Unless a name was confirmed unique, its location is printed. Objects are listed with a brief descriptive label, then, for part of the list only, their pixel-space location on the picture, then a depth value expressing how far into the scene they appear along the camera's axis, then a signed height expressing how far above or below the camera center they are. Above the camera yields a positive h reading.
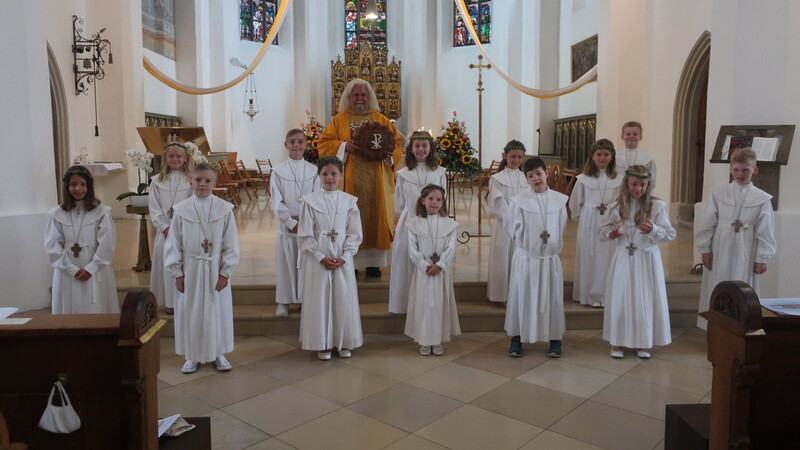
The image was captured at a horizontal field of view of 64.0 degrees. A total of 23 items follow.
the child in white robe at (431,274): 5.20 -0.80
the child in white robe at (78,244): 4.73 -0.50
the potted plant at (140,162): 7.00 +0.17
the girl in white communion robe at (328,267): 5.08 -0.72
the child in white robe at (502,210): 6.07 -0.31
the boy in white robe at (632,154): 6.39 +0.25
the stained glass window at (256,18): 20.31 +5.13
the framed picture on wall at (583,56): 15.26 +2.99
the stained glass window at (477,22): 21.48 +5.25
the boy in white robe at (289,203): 5.76 -0.23
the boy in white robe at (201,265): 4.72 -0.65
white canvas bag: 2.42 -0.92
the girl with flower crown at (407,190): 5.79 -0.13
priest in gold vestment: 6.48 +0.00
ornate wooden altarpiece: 22.19 +3.62
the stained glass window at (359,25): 23.12 +5.49
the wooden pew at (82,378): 2.53 -0.81
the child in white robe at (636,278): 5.06 -0.81
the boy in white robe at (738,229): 5.12 -0.43
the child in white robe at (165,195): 5.76 -0.16
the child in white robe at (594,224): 6.15 -0.46
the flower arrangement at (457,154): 8.00 +0.29
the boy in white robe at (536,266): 5.15 -0.72
